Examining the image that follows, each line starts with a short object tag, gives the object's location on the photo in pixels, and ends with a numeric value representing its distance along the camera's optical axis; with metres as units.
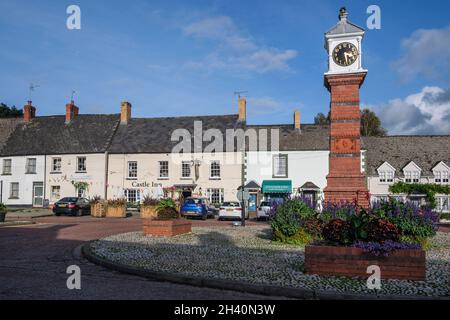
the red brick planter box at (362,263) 8.10
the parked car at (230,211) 29.36
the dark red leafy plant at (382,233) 8.35
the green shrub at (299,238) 13.49
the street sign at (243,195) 21.78
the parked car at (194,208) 29.84
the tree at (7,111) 59.22
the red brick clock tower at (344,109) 18.80
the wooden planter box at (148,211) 26.45
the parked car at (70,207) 31.50
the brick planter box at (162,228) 15.38
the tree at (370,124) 59.67
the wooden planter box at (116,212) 30.97
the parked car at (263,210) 29.20
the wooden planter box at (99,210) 31.53
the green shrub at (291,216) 13.57
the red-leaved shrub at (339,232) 8.58
